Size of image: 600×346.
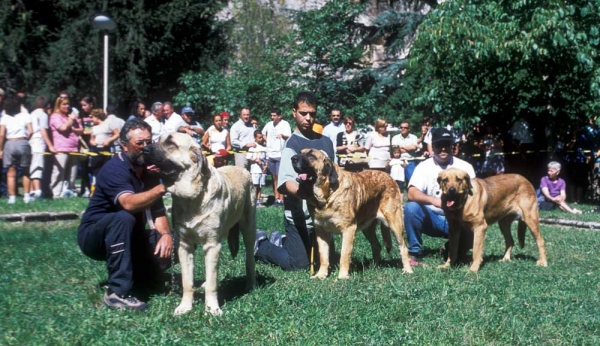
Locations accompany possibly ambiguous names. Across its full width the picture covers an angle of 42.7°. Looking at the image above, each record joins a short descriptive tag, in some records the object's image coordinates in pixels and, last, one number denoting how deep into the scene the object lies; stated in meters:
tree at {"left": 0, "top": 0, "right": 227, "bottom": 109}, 28.23
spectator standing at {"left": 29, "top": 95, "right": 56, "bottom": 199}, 13.50
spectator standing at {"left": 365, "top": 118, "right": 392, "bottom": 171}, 15.38
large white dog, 5.69
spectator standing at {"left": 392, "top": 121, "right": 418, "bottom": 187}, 15.97
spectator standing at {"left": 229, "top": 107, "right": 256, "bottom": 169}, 16.33
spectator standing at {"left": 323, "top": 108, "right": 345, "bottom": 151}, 15.73
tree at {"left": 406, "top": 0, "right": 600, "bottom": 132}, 15.38
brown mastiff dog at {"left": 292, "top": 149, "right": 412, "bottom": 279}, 7.10
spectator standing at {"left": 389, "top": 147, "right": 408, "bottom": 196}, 15.48
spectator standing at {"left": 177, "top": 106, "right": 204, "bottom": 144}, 15.01
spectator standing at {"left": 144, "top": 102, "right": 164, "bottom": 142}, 14.66
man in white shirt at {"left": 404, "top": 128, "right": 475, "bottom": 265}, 8.55
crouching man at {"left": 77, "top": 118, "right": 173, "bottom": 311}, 6.08
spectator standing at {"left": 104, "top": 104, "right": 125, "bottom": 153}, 14.75
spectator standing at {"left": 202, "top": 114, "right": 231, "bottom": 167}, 15.62
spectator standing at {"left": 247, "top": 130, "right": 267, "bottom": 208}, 16.00
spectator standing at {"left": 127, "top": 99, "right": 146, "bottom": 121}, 15.87
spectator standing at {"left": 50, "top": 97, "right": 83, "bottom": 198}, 14.12
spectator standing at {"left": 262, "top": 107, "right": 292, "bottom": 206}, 15.60
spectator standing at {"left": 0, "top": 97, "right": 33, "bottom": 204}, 13.02
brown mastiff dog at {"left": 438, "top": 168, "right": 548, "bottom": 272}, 7.89
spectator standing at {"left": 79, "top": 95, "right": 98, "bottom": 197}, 15.09
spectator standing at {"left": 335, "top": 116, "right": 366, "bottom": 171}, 15.40
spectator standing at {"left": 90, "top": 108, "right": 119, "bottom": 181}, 14.49
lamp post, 18.03
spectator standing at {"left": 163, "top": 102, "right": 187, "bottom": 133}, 14.77
